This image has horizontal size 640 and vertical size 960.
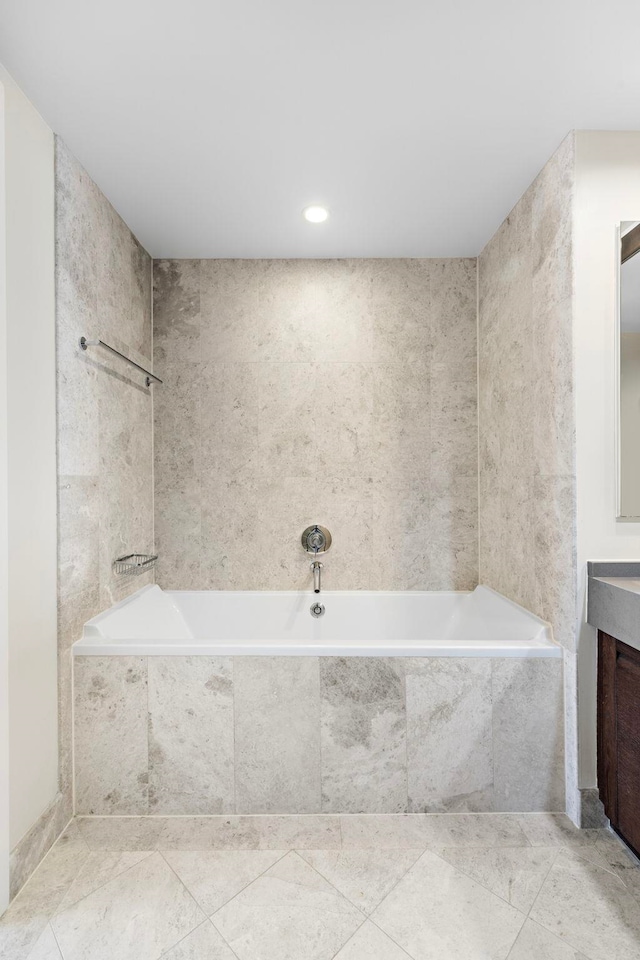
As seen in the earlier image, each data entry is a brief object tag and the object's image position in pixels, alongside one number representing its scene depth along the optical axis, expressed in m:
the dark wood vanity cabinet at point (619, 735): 1.69
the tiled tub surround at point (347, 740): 1.95
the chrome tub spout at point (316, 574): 2.94
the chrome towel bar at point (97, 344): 2.09
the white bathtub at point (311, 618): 2.62
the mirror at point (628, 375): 1.87
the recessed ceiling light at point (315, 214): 2.39
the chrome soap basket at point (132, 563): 2.42
